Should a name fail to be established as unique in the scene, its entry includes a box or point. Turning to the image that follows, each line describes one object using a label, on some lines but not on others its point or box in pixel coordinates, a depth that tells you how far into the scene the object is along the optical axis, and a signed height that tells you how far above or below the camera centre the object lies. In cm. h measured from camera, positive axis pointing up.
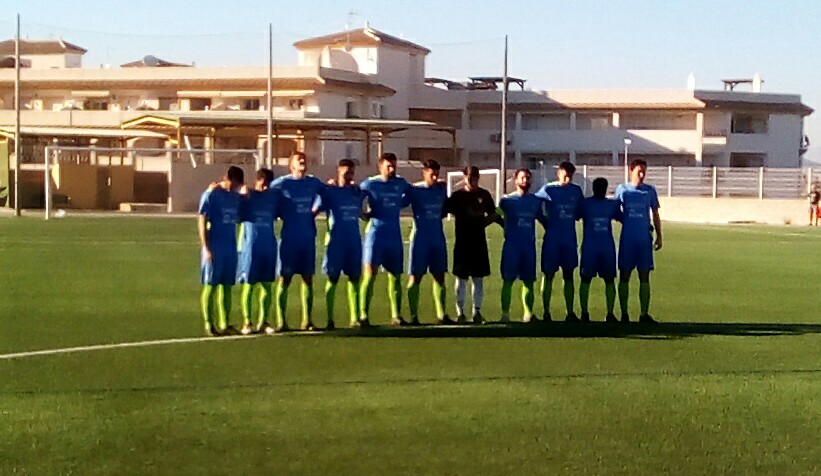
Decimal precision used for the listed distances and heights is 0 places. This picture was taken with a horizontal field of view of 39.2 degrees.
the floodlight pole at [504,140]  4384 +167
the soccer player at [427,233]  1231 -55
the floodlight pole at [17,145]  3781 +108
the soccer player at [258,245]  1158 -65
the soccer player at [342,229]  1200 -50
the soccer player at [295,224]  1177 -45
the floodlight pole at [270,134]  4095 +167
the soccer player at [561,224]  1259 -45
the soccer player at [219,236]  1144 -56
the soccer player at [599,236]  1256 -57
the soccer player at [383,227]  1220 -49
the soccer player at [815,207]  4038 -73
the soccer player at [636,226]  1257 -46
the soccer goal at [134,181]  4391 -8
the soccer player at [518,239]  1252 -61
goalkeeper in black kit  1238 -43
